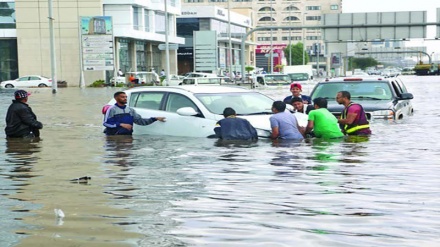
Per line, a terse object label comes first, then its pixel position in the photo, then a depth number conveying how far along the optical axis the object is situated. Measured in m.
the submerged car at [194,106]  16.09
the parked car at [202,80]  48.44
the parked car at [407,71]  158.51
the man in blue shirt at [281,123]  15.31
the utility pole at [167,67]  64.56
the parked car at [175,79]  66.20
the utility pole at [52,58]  56.54
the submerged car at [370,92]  19.75
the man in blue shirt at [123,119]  16.52
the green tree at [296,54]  176.50
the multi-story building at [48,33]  77.12
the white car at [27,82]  69.12
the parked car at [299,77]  63.84
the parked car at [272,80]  56.84
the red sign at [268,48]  159.25
